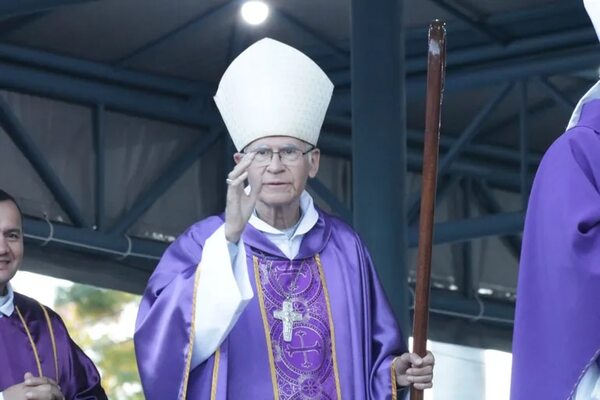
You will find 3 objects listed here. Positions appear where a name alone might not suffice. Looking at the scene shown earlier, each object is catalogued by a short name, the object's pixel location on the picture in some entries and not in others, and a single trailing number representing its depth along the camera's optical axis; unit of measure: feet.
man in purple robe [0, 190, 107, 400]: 35.20
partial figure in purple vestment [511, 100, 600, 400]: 25.21
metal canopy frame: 66.86
